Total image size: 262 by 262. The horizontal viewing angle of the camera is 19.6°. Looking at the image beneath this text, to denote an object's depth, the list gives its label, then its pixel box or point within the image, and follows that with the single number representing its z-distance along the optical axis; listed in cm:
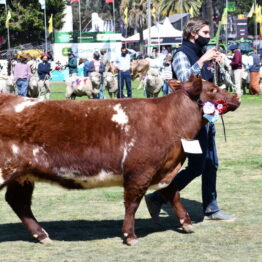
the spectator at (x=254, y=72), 3127
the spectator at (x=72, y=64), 3816
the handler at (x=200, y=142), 747
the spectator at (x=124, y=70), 2980
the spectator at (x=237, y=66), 2975
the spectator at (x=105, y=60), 3523
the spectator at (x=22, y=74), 2745
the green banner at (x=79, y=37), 5994
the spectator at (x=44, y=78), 2936
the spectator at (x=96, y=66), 3146
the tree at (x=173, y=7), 10936
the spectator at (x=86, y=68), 3266
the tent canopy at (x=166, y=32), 6950
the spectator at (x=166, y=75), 2534
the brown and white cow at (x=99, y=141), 683
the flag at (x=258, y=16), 6444
